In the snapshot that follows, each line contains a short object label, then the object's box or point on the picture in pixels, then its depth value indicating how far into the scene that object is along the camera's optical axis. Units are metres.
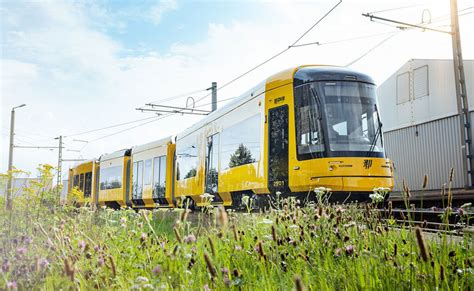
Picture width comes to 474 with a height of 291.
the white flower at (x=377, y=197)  3.79
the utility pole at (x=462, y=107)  15.05
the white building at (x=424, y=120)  19.88
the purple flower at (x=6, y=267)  2.77
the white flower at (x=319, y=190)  4.16
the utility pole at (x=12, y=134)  33.75
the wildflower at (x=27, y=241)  3.72
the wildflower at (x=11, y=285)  2.24
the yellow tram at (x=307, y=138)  8.68
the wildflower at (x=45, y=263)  2.77
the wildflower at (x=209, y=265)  1.95
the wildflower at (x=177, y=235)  2.29
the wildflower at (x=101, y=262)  2.90
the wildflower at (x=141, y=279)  2.16
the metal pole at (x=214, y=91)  20.89
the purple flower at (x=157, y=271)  2.51
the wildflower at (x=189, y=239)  3.00
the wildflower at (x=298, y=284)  1.14
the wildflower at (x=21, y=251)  3.15
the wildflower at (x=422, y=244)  1.74
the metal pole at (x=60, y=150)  51.31
